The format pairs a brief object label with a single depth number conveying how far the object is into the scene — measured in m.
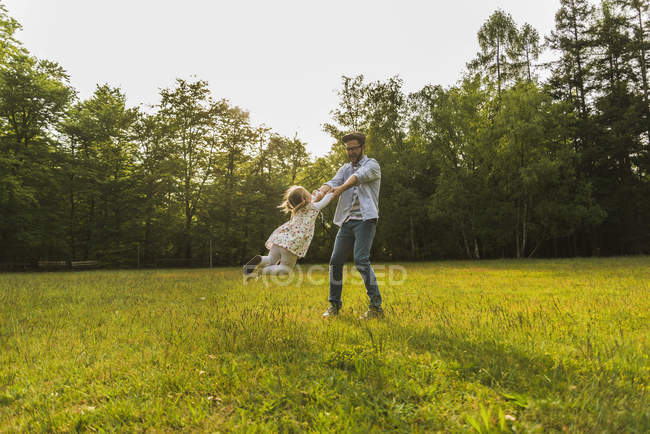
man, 5.40
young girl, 7.98
